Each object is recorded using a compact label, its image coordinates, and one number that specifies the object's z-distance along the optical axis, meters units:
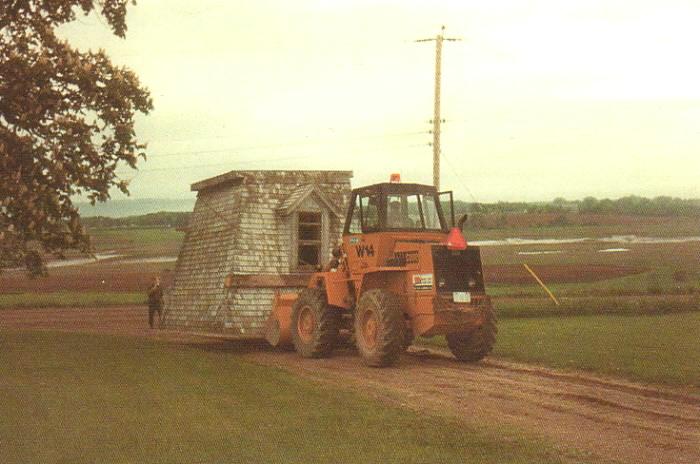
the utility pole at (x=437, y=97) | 35.50
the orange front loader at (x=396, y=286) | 18.27
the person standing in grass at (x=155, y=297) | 33.69
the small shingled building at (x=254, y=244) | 24.86
